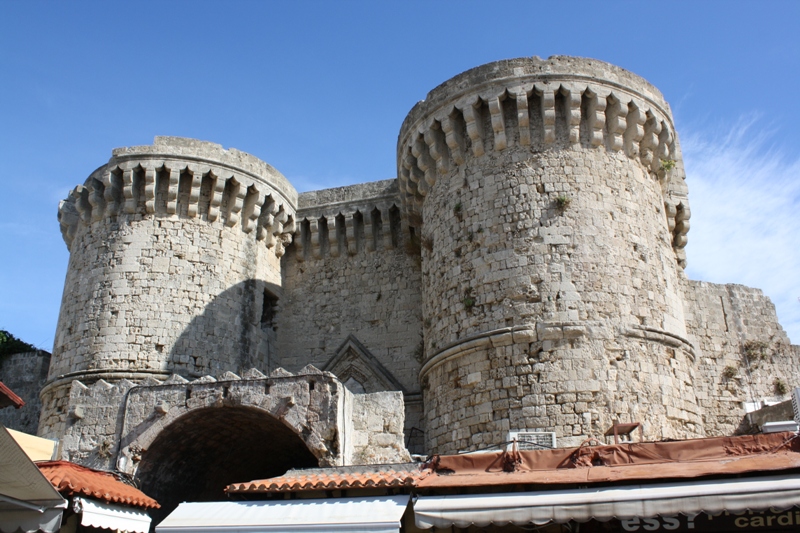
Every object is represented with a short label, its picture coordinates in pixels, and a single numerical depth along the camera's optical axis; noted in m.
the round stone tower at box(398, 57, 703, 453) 10.67
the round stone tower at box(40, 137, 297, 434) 13.46
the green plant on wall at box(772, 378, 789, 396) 13.34
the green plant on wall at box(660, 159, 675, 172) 13.08
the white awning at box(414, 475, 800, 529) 6.04
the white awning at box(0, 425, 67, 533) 6.35
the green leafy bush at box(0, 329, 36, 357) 17.31
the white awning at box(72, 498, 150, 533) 7.83
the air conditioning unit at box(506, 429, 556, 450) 9.48
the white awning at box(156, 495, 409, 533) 6.88
